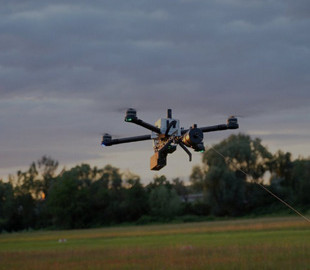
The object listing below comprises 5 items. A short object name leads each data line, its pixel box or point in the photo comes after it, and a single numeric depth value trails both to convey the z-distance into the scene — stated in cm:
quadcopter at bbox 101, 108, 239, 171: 678
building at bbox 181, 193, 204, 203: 8558
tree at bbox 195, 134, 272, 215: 7562
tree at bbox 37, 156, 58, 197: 7040
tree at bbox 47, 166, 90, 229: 7644
